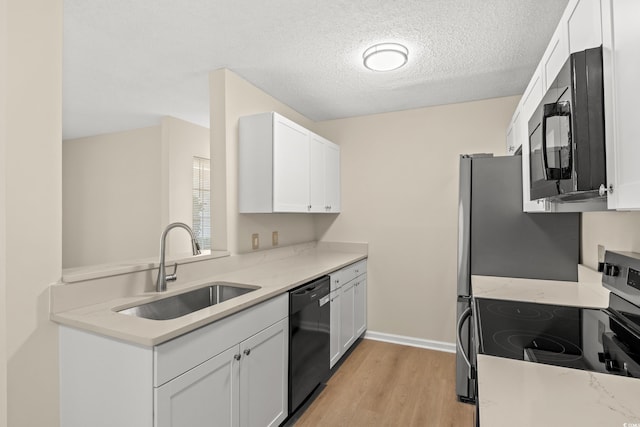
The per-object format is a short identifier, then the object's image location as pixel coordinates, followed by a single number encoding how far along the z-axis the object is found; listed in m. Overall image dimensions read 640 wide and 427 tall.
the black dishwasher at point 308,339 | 2.01
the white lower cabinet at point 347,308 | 2.67
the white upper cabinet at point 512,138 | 2.50
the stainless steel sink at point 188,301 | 1.71
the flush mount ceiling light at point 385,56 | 2.17
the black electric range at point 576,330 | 1.01
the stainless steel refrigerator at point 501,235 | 2.13
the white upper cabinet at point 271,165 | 2.52
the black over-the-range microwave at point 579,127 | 0.90
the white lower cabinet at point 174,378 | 1.19
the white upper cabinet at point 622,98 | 0.77
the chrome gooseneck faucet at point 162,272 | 1.76
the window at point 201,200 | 4.15
